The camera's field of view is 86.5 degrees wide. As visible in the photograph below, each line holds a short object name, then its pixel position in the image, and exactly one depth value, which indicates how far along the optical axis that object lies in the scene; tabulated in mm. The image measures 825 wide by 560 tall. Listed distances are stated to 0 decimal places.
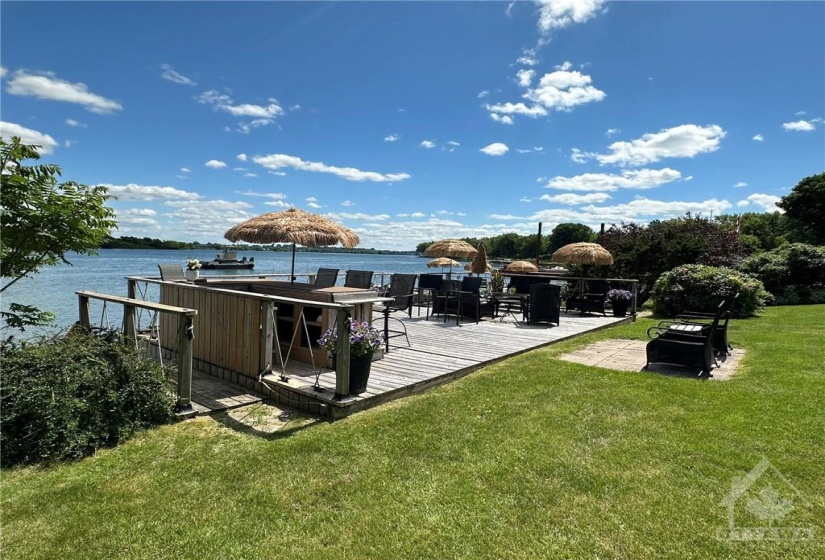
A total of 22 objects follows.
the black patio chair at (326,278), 9067
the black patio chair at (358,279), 8992
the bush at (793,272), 14078
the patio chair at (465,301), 9391
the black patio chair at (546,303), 8859
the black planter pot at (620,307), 10406
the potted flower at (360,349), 4219
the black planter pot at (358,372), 4277
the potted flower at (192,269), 6746
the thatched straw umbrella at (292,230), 6020
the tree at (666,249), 13656
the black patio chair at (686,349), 5020
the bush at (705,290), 10281
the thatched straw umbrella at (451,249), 11646
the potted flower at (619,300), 10328
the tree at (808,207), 28984
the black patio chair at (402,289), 8898
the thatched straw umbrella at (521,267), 13383
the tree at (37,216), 4156
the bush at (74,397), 3328
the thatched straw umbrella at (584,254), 10672
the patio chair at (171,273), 6945
